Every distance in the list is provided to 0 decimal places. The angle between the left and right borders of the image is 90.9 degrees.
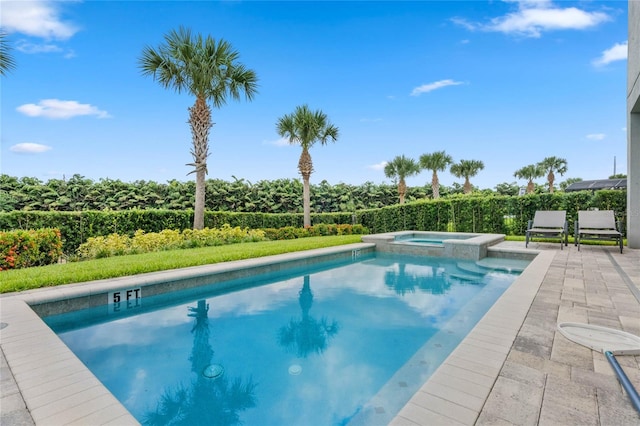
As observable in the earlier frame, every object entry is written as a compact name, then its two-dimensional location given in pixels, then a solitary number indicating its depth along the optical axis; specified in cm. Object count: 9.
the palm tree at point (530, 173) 3573
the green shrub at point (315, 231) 1380
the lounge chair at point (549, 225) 937
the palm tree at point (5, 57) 793
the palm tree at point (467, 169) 3106
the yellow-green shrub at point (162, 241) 905
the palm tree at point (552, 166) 3350
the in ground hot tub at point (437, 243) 958
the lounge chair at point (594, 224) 860
